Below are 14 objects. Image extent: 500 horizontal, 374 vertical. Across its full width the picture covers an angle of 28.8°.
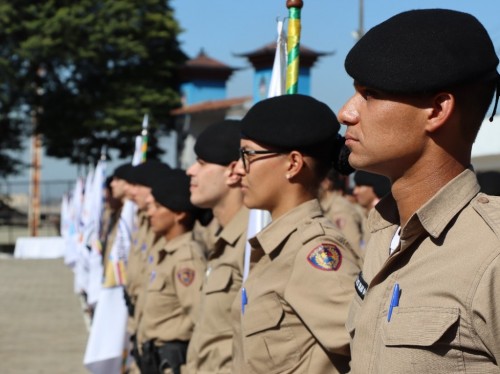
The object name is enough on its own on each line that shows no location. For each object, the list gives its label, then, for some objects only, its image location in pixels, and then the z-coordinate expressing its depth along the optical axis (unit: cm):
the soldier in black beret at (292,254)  294
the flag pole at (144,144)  985
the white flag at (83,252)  1276
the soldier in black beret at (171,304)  500
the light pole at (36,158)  3153
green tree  3044
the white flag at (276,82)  402
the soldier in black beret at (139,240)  674
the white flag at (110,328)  680
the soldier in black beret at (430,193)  184
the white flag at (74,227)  1539
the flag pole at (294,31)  372
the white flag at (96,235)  1057
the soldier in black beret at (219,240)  392
